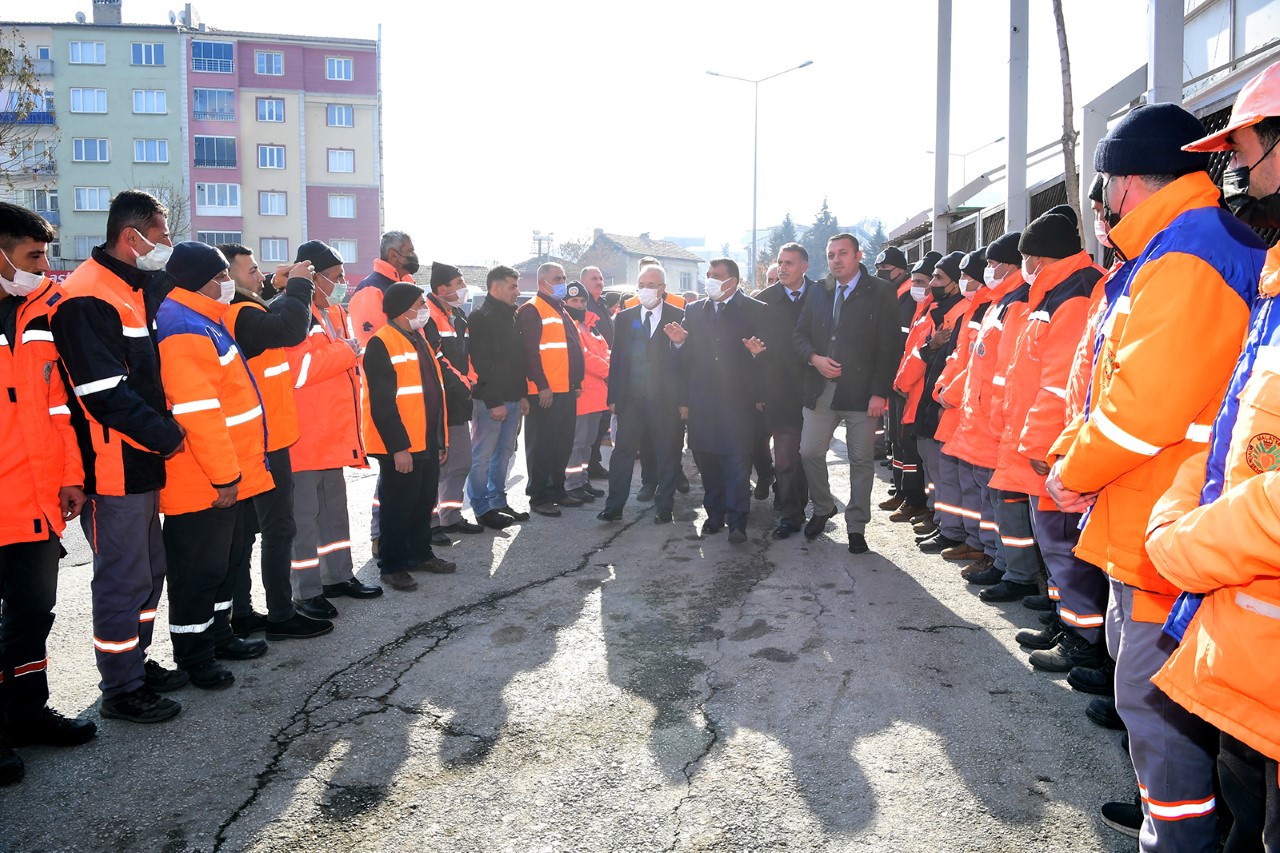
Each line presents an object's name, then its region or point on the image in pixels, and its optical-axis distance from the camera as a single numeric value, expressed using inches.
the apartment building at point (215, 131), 1855.3
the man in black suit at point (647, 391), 304.3
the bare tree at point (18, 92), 436.2
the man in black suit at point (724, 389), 282.0
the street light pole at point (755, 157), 1224.8
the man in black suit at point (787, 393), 287.1
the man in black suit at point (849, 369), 263.9
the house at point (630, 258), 2802.7
